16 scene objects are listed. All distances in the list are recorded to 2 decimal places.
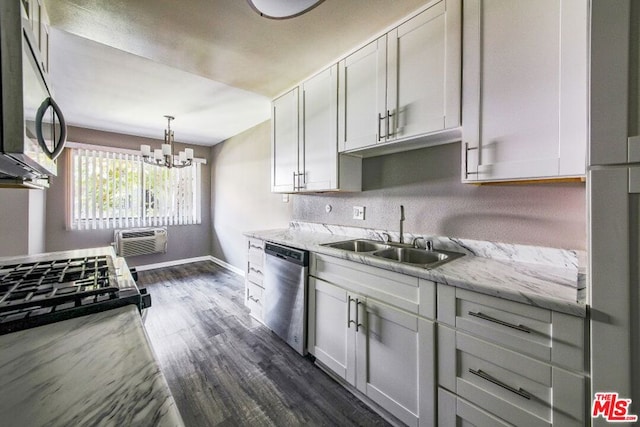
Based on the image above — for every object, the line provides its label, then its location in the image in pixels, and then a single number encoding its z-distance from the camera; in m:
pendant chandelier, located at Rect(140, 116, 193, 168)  3.22
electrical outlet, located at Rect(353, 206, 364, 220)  2.36
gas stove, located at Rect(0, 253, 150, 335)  0.74
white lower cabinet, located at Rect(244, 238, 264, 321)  2.59
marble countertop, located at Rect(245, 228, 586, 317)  0.94
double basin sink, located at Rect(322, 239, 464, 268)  1.73
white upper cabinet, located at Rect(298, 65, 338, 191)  2.14
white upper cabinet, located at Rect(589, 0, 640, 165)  0.76
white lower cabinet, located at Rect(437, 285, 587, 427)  0.92
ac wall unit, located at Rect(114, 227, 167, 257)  4.21
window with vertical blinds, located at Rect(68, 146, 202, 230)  4.02
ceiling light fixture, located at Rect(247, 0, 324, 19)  1.27
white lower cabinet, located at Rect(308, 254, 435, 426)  1.30
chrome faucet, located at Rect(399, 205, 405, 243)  1.94
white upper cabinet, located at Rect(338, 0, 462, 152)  1.43
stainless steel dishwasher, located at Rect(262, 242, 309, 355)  2.03
